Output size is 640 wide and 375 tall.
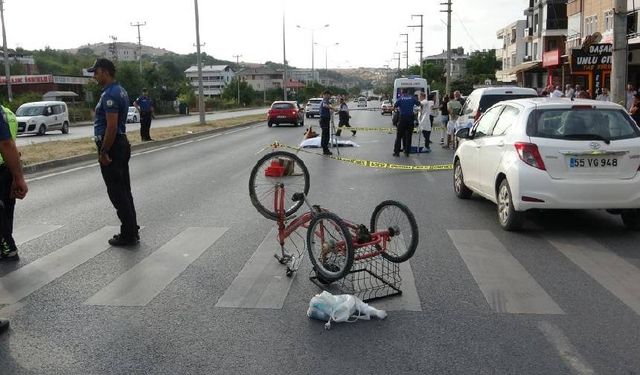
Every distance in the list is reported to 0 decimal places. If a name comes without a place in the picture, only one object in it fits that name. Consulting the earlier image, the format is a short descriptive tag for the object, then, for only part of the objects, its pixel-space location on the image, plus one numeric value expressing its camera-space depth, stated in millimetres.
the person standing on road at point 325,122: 18016
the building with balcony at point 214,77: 181625
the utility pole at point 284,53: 59938
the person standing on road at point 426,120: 18797
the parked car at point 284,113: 37188
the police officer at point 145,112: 23000
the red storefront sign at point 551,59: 38000
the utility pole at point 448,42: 50512
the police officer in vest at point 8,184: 5195
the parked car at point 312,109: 51094
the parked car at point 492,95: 16000
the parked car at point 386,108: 55819
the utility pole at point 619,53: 15707
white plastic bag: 4922
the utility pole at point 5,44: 48438
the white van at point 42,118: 32719
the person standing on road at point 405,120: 16906
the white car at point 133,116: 48844
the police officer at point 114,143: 7207
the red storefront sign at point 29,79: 73250
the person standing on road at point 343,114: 27984
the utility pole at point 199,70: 36125
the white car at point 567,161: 7633
